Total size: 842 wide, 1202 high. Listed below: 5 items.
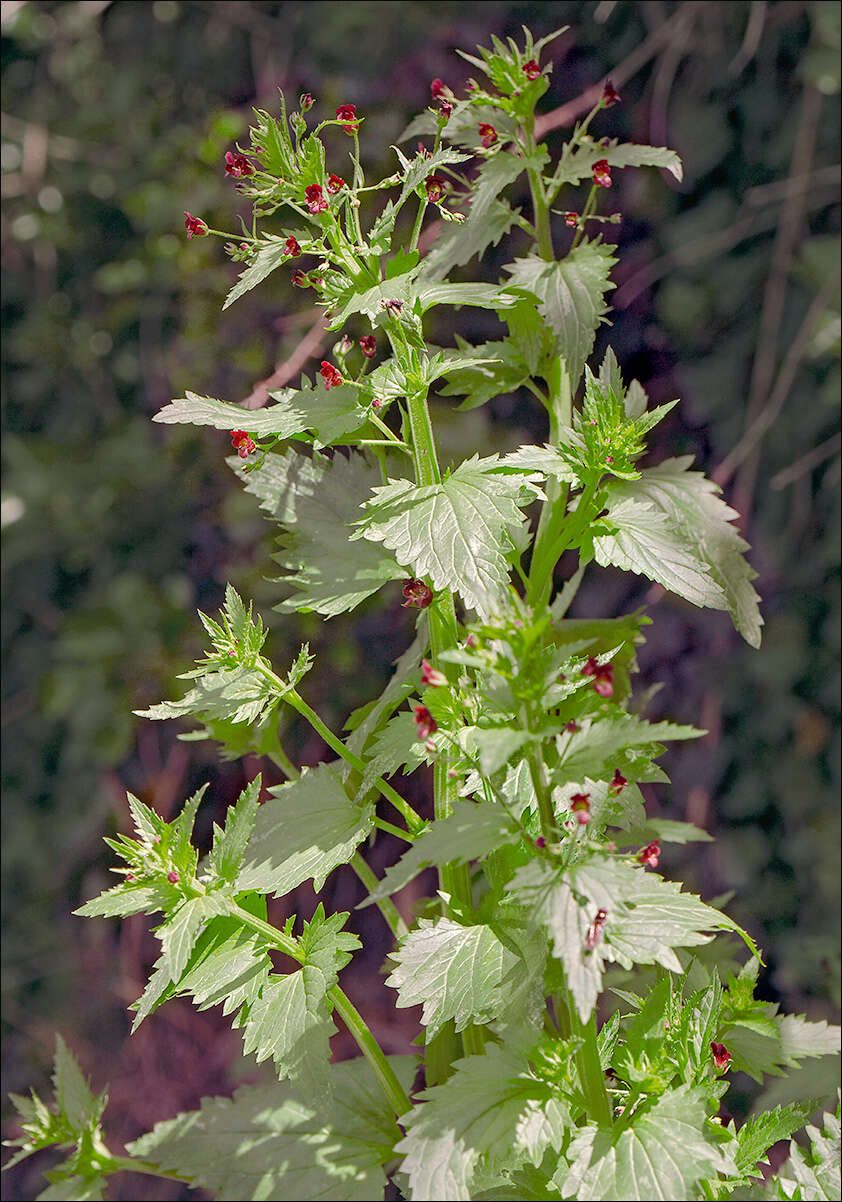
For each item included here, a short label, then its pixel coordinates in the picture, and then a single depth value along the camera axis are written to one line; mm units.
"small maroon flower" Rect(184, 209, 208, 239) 875
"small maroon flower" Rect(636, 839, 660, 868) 816
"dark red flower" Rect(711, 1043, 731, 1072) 851
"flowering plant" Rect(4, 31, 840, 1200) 813
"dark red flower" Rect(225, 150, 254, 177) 848
